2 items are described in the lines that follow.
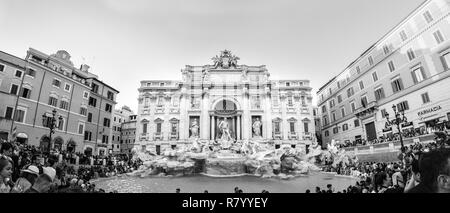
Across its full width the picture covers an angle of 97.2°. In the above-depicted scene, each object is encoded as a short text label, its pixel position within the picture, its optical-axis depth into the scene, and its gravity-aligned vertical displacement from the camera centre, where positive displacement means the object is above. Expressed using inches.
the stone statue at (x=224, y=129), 1159.6 +99.6
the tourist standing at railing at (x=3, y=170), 108.7 -12.0
